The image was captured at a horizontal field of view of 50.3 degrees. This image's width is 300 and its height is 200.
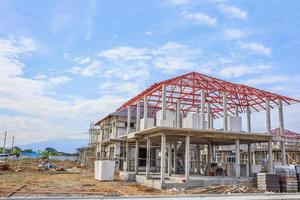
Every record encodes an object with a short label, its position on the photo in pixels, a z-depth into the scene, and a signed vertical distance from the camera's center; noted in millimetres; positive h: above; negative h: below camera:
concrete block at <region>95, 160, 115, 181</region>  28328 -1258
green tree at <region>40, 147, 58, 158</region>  83500 +842
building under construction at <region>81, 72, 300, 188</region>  22522 +2427
